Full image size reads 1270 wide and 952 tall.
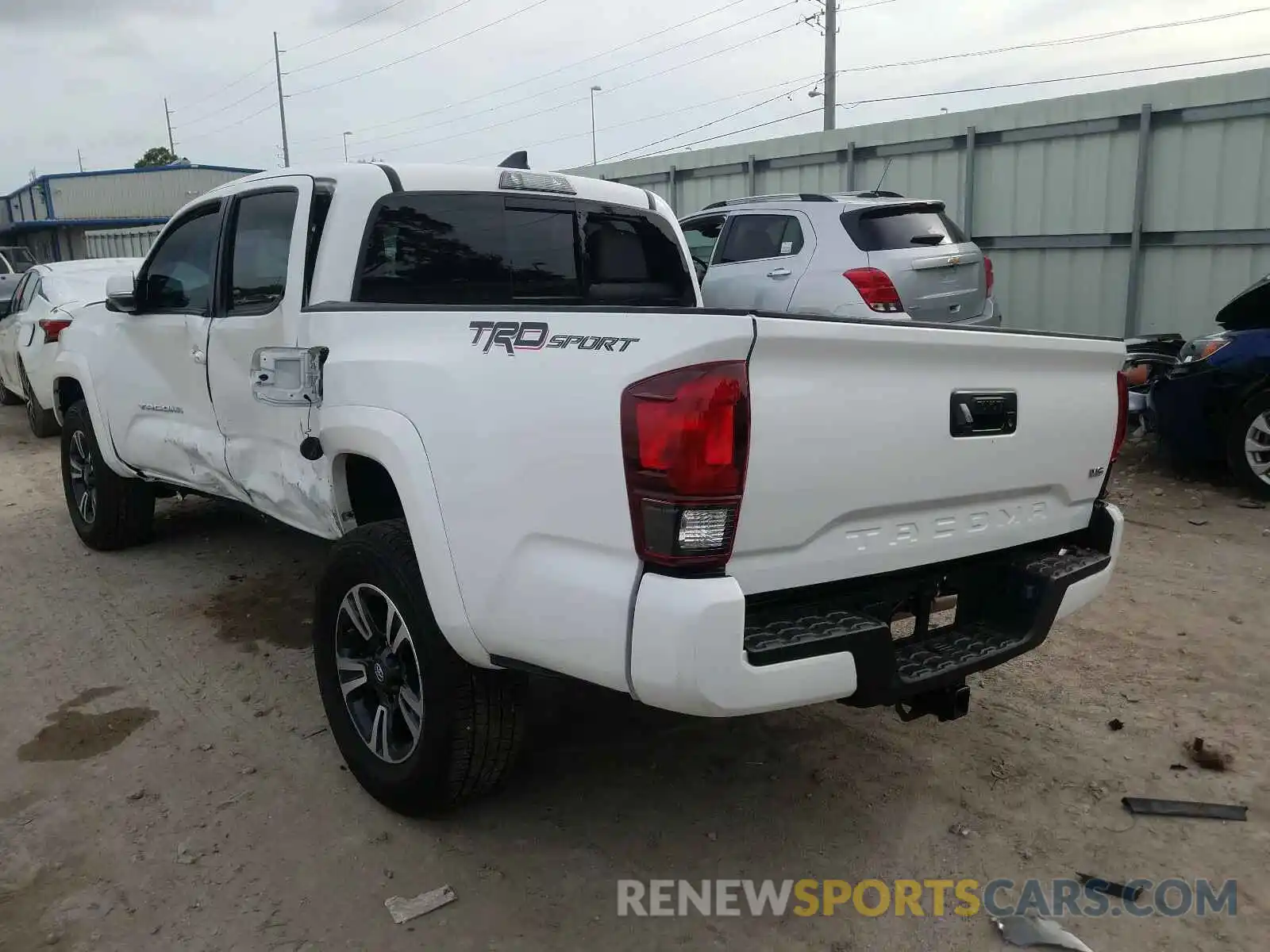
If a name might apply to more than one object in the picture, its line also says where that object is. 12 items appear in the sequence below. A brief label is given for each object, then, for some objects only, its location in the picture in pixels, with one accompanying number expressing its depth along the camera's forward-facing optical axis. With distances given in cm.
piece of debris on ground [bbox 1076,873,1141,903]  277
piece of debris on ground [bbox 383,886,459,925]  273
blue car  684
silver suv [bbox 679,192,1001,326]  784
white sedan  938
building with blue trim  3897
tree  8079
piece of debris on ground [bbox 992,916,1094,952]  257
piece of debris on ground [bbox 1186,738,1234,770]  343
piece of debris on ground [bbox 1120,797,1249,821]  314
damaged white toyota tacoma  230
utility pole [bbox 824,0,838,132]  1905
